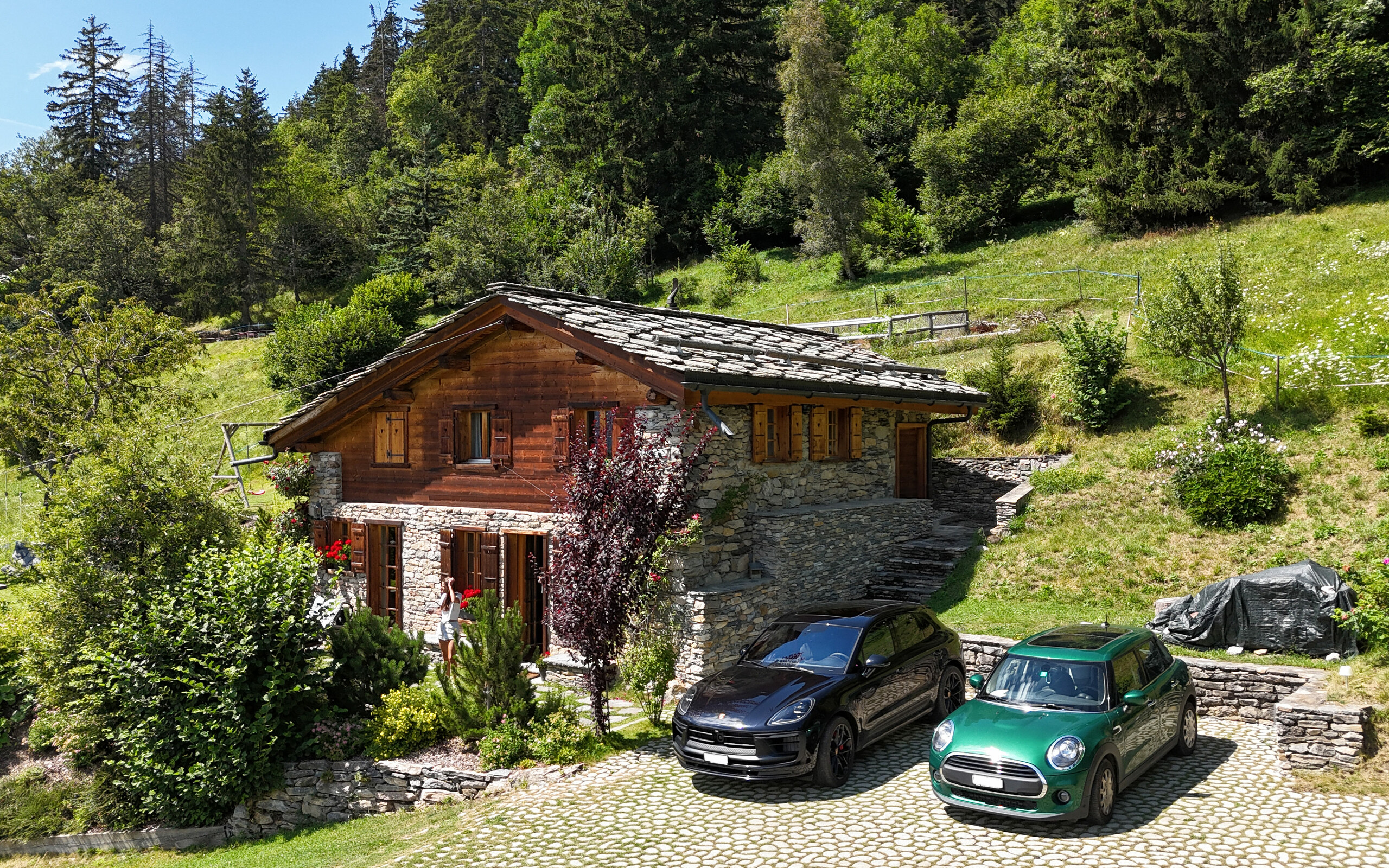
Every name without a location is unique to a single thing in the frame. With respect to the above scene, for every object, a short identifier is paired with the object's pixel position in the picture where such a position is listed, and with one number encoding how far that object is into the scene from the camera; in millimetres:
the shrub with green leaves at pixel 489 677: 11289
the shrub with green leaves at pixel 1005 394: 21719
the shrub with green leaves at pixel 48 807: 12539
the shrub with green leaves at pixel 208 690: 11484
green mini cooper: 7625
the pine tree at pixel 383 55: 86438
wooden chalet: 13523
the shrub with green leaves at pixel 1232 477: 15422
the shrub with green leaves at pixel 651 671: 11594
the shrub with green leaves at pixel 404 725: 11453
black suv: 8977
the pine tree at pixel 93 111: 68875
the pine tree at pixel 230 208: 55781
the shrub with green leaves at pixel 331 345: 32344
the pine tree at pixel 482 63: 73000
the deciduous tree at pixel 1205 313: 17469
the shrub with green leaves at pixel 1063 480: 18328
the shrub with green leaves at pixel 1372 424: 16359
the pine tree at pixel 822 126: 39406
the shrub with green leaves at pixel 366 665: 12523
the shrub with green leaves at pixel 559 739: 10766
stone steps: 16641
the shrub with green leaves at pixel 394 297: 38375
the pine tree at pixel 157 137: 68312
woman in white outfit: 14125
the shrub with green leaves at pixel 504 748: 10789
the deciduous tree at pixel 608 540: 10953
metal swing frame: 20703
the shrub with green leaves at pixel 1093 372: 20250
